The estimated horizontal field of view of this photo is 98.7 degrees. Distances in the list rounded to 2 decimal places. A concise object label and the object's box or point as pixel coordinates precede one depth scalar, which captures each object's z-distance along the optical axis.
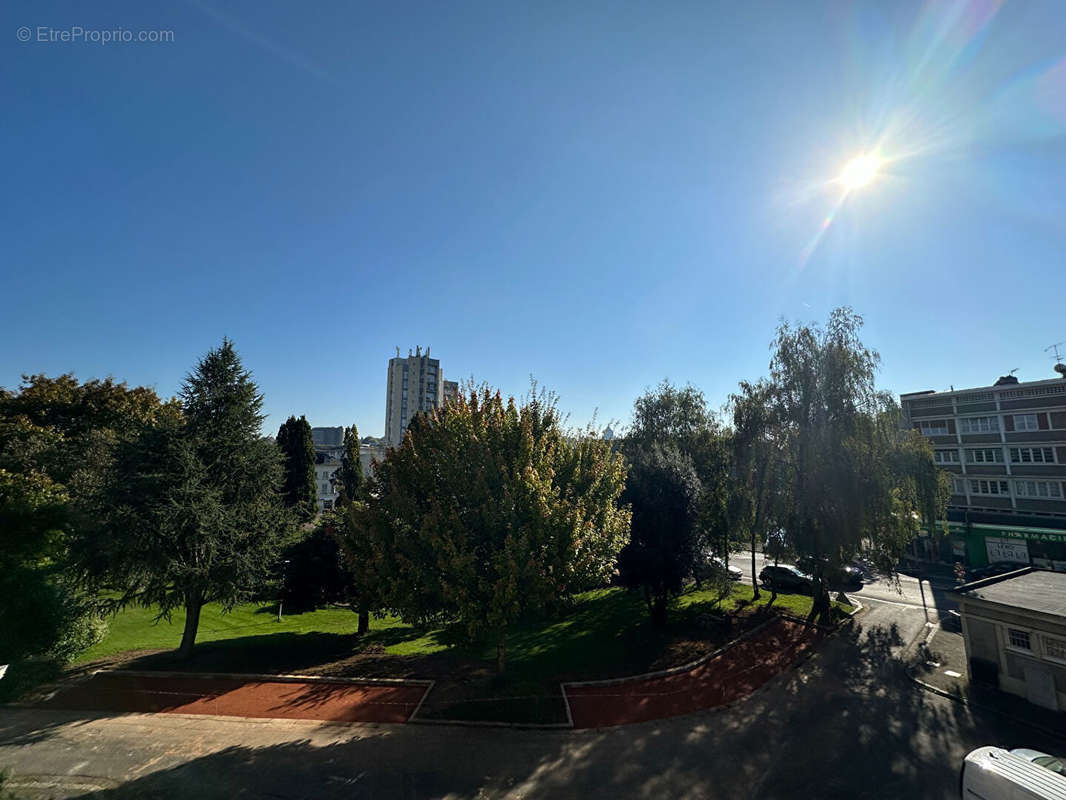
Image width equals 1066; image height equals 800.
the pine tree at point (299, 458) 43.59
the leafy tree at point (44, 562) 15.62
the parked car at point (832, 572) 22.25
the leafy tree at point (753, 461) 24.62
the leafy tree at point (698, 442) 26.14
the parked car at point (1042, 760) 9.62
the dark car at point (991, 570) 32.62
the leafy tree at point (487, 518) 13.59
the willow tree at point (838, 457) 21.39
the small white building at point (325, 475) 87.84
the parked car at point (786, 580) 30.31
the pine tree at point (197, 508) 16.95
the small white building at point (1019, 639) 14.66
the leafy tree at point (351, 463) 51.97
